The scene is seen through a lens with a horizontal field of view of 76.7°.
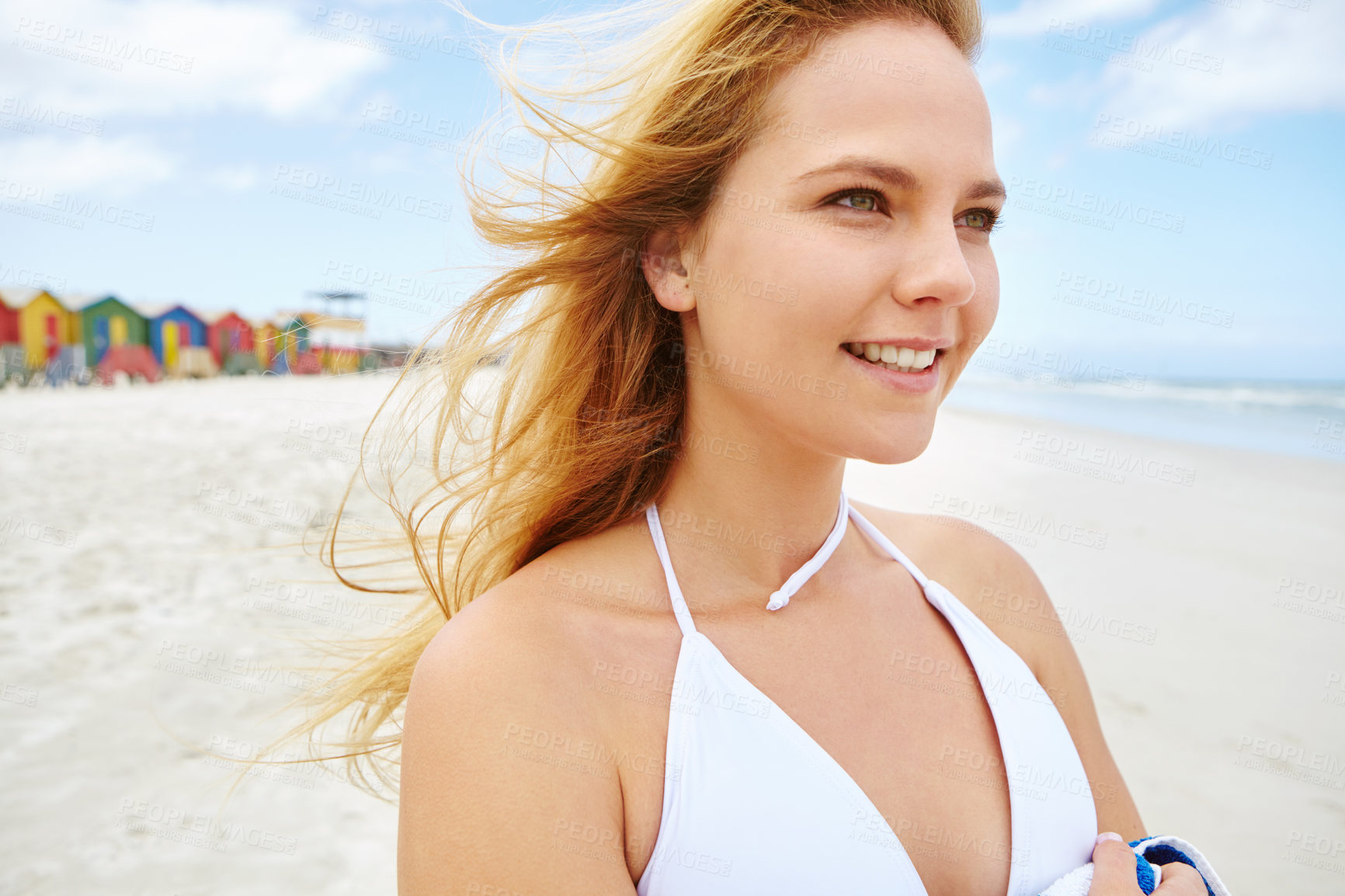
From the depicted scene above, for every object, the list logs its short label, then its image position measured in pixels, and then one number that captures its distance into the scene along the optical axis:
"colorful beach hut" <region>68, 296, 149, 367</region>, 27.98
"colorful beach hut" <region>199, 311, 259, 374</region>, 33.38
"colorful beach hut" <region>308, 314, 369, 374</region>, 32.91
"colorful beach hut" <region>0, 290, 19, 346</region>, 25.47
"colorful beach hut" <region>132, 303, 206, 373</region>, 30.72
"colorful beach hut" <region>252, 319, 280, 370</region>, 34.47
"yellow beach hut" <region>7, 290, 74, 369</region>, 26.05
